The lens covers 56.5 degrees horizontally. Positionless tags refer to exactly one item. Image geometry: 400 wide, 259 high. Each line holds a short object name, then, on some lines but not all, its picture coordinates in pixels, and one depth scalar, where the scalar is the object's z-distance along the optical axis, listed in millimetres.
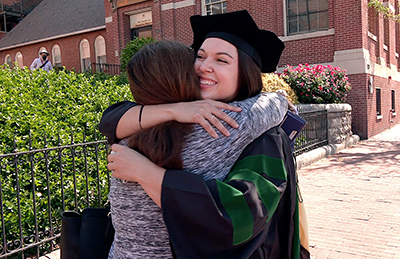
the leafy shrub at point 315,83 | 11117
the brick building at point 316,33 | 13180
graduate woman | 1224
